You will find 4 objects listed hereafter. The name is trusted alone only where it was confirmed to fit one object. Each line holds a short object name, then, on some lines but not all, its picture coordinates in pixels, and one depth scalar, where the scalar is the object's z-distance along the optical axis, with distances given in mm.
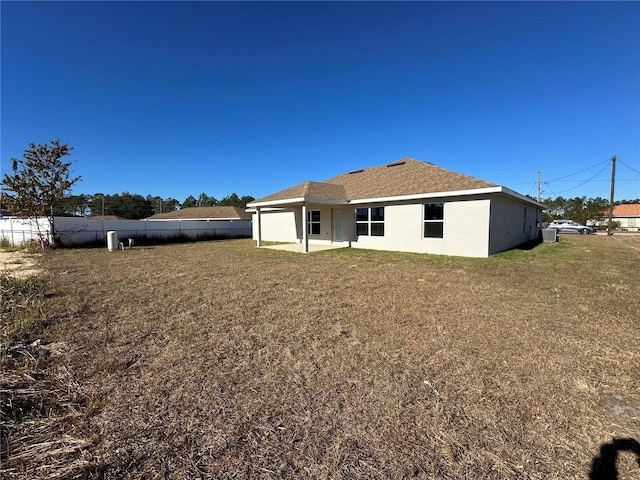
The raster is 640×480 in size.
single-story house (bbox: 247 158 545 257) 11508
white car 31375
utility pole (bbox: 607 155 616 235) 28391
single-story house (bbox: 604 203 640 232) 52500
